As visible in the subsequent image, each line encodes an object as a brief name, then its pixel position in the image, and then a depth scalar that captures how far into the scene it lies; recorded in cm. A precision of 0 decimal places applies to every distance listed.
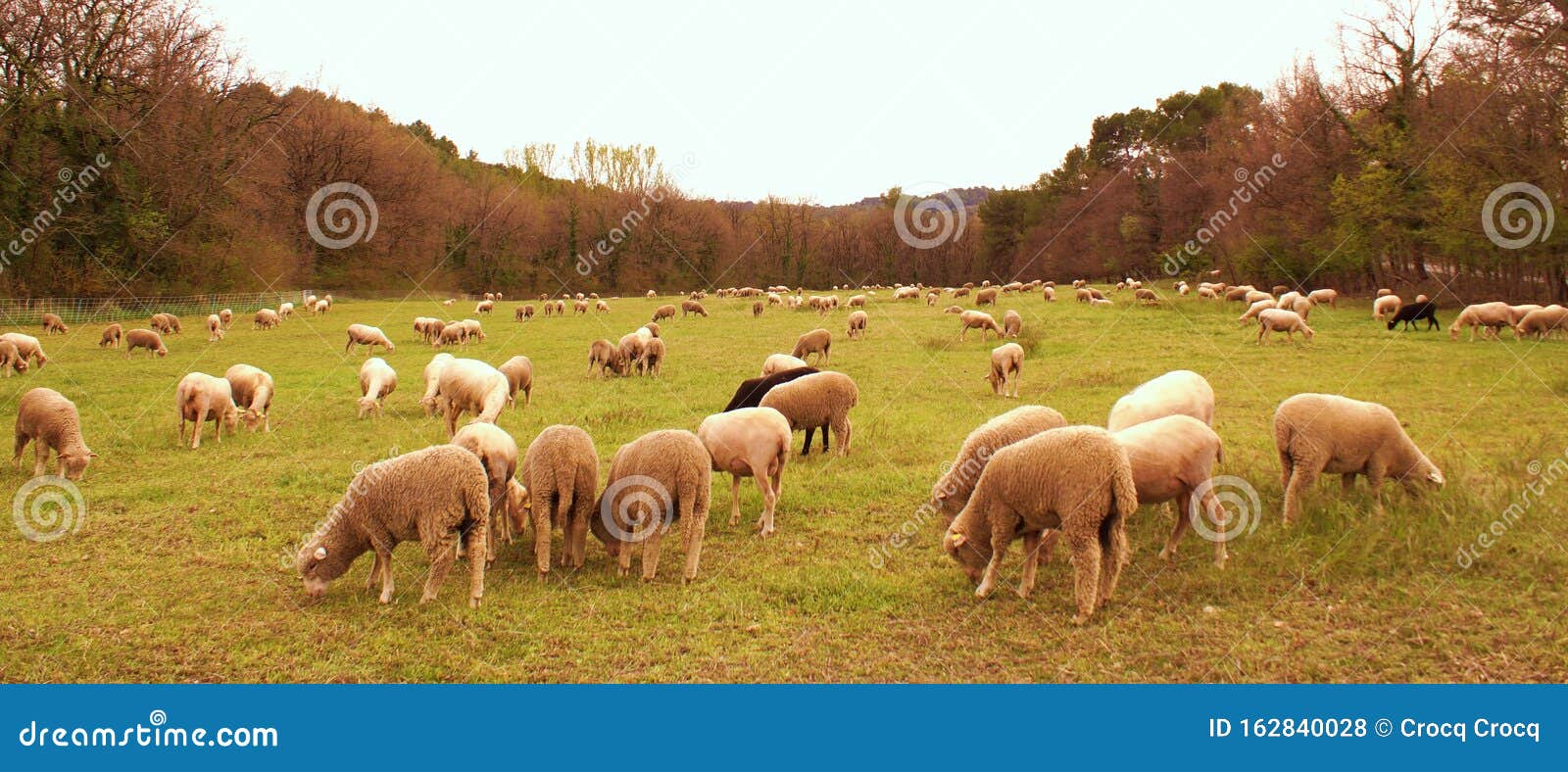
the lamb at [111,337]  2734
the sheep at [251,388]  1451
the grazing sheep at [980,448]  768
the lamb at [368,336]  2706
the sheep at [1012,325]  2622
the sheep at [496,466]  802
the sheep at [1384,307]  2947
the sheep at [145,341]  2568
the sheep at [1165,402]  882
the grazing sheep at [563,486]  741
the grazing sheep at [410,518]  667
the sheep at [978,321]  2645
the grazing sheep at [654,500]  732
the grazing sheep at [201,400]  1294
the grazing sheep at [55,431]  1094
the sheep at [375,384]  1552
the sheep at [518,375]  1636
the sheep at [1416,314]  2538
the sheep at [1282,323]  2378
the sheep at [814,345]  2150
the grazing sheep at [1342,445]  770
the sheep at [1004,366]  1636
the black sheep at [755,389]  1247
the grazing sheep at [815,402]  1131
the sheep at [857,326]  2893
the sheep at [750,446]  870
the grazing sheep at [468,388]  1325
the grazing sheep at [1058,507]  607
